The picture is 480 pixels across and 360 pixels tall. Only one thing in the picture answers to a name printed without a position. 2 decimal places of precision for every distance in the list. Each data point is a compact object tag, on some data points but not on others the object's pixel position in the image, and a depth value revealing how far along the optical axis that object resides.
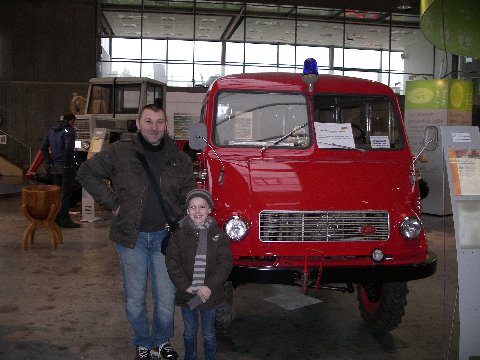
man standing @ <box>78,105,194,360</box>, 3.97
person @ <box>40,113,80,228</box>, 9.91
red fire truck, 4.41
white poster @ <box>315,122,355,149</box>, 5.13
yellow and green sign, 12.08
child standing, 3.77
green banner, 8.55
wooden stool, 8.18
